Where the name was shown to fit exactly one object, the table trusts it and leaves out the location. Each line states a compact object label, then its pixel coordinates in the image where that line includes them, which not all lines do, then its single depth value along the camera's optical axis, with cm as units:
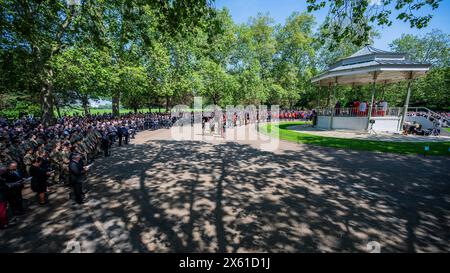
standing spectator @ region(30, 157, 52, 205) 595
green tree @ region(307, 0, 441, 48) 784
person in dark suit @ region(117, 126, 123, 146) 1446
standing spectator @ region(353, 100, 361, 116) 2022
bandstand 1702
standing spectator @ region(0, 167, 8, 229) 481
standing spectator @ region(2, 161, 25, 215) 532
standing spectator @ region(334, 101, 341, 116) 2194
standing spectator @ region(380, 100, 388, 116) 1988
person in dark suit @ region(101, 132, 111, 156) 1163
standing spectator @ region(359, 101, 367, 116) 1944
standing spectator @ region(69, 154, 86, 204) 597
